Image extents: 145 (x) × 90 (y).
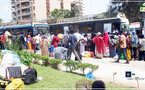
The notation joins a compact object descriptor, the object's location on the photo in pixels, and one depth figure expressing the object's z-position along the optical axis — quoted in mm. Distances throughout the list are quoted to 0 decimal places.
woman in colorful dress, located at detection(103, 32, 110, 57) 11844
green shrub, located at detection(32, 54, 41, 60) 9572
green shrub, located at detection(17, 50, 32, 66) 7250
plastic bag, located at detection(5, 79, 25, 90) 4562
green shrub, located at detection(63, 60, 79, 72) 7439
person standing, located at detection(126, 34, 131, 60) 10903
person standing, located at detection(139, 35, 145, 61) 10377
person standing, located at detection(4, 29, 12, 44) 11141
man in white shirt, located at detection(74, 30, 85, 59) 10316
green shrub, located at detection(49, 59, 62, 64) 8194
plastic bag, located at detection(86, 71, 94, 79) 6703
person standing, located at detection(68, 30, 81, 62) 9664
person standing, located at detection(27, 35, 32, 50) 14981
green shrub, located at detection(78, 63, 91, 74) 7004
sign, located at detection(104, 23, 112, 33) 19047
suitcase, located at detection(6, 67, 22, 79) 5938
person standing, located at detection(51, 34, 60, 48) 11562
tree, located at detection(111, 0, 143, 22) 36478
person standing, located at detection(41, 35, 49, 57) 11500
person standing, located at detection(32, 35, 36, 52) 14952
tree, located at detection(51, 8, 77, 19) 43125
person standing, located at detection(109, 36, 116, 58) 11898
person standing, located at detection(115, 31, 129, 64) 9745
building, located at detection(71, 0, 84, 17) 70375
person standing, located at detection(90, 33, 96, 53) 12742
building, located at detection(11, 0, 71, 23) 57188
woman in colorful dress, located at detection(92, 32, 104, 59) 11741
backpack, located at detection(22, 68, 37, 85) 5719
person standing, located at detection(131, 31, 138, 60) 10495
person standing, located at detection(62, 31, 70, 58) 10520
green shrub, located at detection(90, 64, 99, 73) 6902
